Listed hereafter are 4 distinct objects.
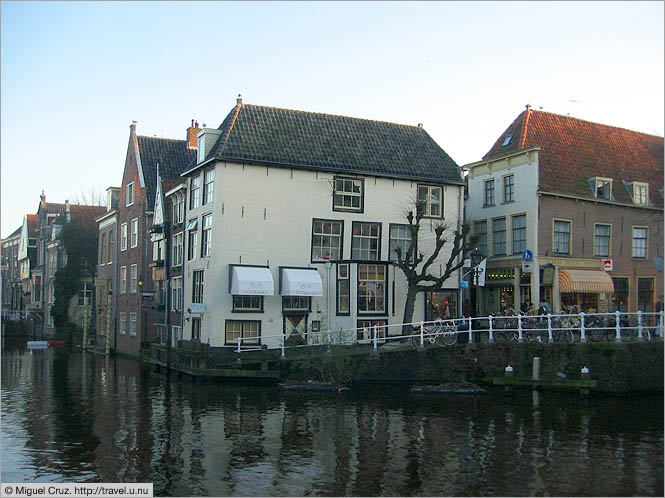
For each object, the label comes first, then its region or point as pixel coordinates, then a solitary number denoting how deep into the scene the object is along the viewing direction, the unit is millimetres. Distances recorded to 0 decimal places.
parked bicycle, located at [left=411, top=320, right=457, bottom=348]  29094
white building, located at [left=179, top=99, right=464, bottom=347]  32000
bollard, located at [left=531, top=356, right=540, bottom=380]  25516
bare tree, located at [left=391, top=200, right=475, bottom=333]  30953
